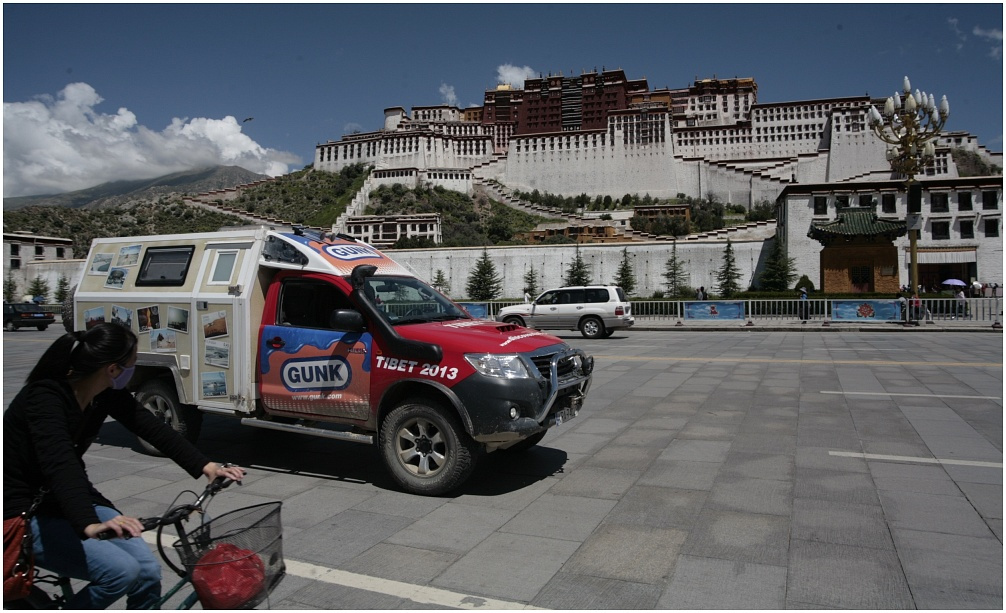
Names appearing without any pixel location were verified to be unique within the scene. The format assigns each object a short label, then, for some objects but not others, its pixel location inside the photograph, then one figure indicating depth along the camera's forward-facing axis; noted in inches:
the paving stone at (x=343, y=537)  177.9
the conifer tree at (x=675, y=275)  2255.2
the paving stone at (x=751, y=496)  210.7
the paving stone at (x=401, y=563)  164.9
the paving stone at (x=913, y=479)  227.8
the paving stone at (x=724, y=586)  147.7
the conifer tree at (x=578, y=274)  2221.9
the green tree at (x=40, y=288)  2534.4
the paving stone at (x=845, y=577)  148.3
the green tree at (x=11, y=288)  2571.4
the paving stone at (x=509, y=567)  156.6
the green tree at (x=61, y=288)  2331.8
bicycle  106.8
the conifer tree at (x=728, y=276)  2164.1
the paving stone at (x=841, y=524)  183.6
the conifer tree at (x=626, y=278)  2229.3
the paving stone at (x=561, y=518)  192.5
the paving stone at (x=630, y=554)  163.9
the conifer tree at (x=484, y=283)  2257.6
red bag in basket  106.4
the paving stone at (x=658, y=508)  199.9
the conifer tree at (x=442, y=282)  2213.1
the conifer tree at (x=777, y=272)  2007.9
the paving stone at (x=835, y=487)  219.6
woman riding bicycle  107.5
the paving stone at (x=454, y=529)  184.5
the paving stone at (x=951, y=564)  152.9
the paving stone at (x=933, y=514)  191.3
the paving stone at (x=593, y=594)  147.9
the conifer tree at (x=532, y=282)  2306.8
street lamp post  1006.4
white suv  897.5
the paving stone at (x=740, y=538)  174.1
